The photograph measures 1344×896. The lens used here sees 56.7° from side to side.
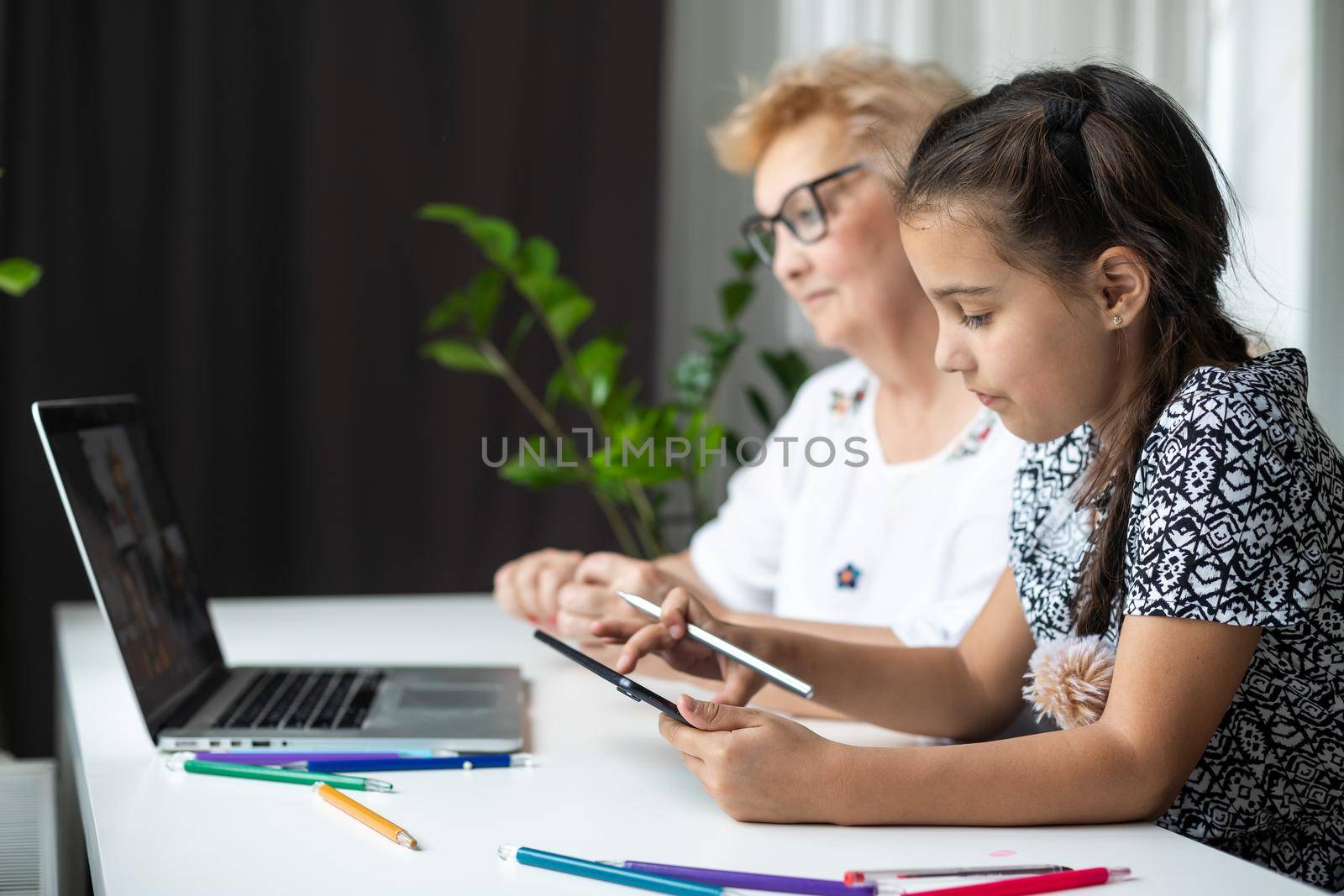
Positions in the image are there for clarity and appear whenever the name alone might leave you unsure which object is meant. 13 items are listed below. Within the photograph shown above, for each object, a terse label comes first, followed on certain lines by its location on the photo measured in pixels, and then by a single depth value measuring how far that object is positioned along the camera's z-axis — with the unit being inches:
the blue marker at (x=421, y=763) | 34.9
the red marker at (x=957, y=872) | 27.1
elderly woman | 53.5
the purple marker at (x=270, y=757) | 35.7
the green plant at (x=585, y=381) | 78.3
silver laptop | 37.4
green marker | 33.6
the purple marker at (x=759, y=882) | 26.2
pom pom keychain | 33.6
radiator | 40.3
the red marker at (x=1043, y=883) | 26.0
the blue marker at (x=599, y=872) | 26.3
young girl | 30.3
